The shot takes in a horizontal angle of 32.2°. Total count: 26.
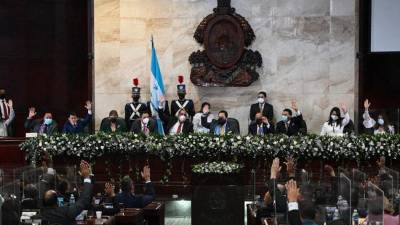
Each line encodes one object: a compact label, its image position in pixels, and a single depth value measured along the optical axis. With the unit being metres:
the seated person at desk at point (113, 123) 16.05
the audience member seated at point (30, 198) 9.03
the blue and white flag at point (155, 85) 16.22
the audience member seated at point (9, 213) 7.32
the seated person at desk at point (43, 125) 15.55
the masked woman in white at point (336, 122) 15.62
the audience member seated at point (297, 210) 6.93
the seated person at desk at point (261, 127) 15.09
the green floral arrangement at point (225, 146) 13.24
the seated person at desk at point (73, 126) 15.49
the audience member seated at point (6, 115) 16.91
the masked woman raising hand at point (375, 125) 14.62
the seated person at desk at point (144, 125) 15.20
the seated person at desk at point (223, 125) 15.13
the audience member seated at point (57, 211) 7.81
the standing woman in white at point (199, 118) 15.94
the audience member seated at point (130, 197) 9.73
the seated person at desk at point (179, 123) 15.31
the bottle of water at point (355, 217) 7.44
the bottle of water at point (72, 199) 9.52
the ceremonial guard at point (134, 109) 16.73
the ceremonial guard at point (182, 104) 16.78
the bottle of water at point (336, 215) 7.69
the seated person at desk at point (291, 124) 15.29
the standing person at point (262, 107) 16.89
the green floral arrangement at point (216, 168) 12.31
